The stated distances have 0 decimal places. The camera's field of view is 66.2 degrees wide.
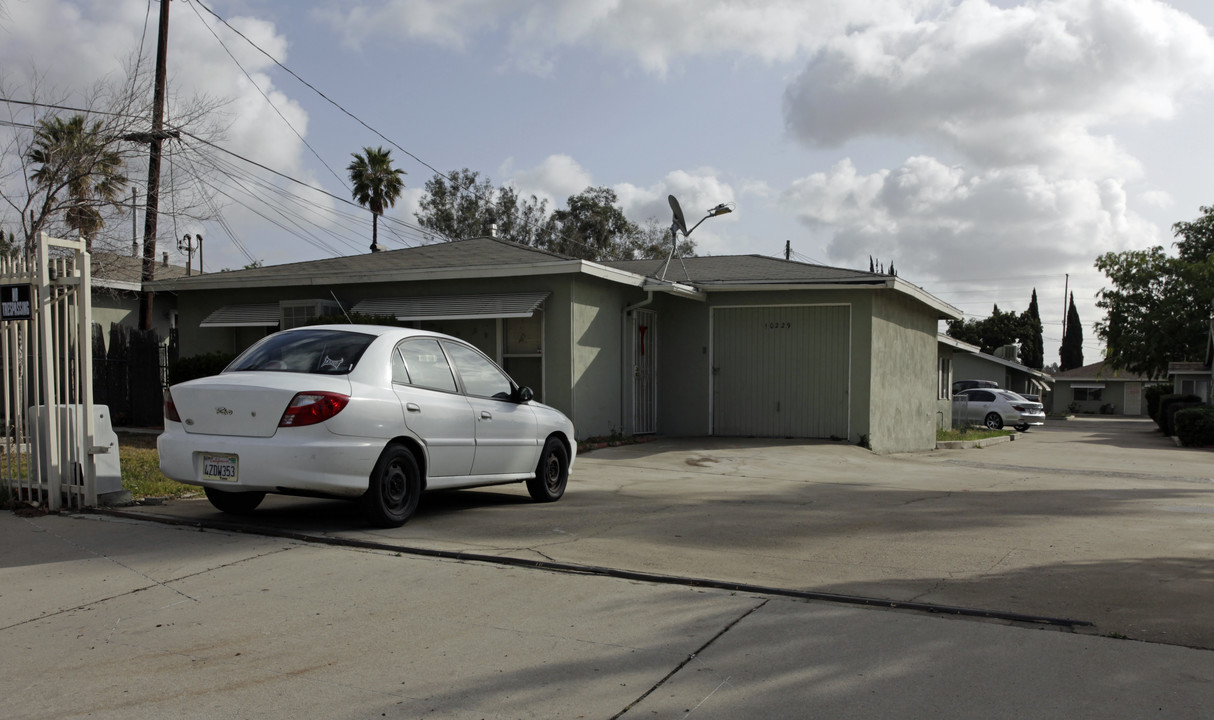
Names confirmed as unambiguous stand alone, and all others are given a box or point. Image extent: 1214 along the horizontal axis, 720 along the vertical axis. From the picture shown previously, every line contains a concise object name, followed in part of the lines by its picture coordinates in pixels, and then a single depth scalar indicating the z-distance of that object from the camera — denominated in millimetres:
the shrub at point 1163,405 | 33319
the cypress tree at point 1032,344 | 72625
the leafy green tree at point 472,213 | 46094
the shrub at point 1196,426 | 24672
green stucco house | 14398
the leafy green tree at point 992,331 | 74500
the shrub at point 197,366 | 15141
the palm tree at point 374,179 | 39062
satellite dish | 16375
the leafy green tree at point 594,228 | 46969
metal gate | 7652
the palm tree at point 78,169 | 15906
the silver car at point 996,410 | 35000
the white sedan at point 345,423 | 6340
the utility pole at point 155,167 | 18031
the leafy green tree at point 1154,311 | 44156
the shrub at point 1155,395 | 40016
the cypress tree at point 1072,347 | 77250
